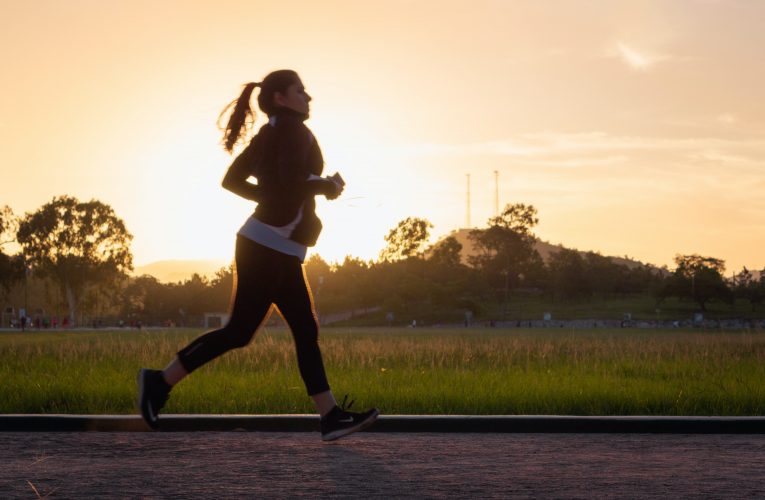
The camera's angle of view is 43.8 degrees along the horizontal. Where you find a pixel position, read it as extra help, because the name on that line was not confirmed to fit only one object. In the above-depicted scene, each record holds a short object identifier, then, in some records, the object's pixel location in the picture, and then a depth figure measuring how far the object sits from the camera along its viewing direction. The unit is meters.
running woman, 5.49
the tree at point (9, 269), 76.56
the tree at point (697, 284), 92.69
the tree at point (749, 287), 92.06
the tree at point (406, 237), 100.50
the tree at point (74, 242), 82.25
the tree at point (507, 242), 104.50
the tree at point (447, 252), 101.25
